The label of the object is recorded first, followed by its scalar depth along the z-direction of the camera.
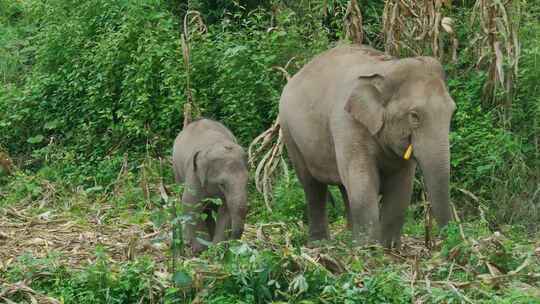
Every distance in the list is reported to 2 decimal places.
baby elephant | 18.79
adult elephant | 17.41
